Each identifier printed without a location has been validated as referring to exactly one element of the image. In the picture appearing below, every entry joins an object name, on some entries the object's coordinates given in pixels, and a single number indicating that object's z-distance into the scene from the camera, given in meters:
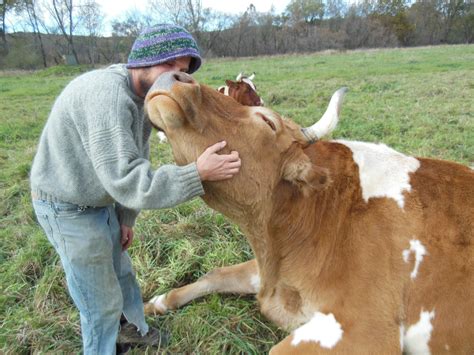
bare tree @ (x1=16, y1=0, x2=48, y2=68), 40.12
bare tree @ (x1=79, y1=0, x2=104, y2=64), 41.78
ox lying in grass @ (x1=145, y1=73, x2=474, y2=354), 2.27
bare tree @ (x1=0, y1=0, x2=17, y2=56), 39.31
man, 2.02
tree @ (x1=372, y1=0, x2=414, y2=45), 54.75
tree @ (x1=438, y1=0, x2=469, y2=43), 54.75
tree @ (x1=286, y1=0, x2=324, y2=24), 57.38
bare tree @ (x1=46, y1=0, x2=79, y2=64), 41.03
